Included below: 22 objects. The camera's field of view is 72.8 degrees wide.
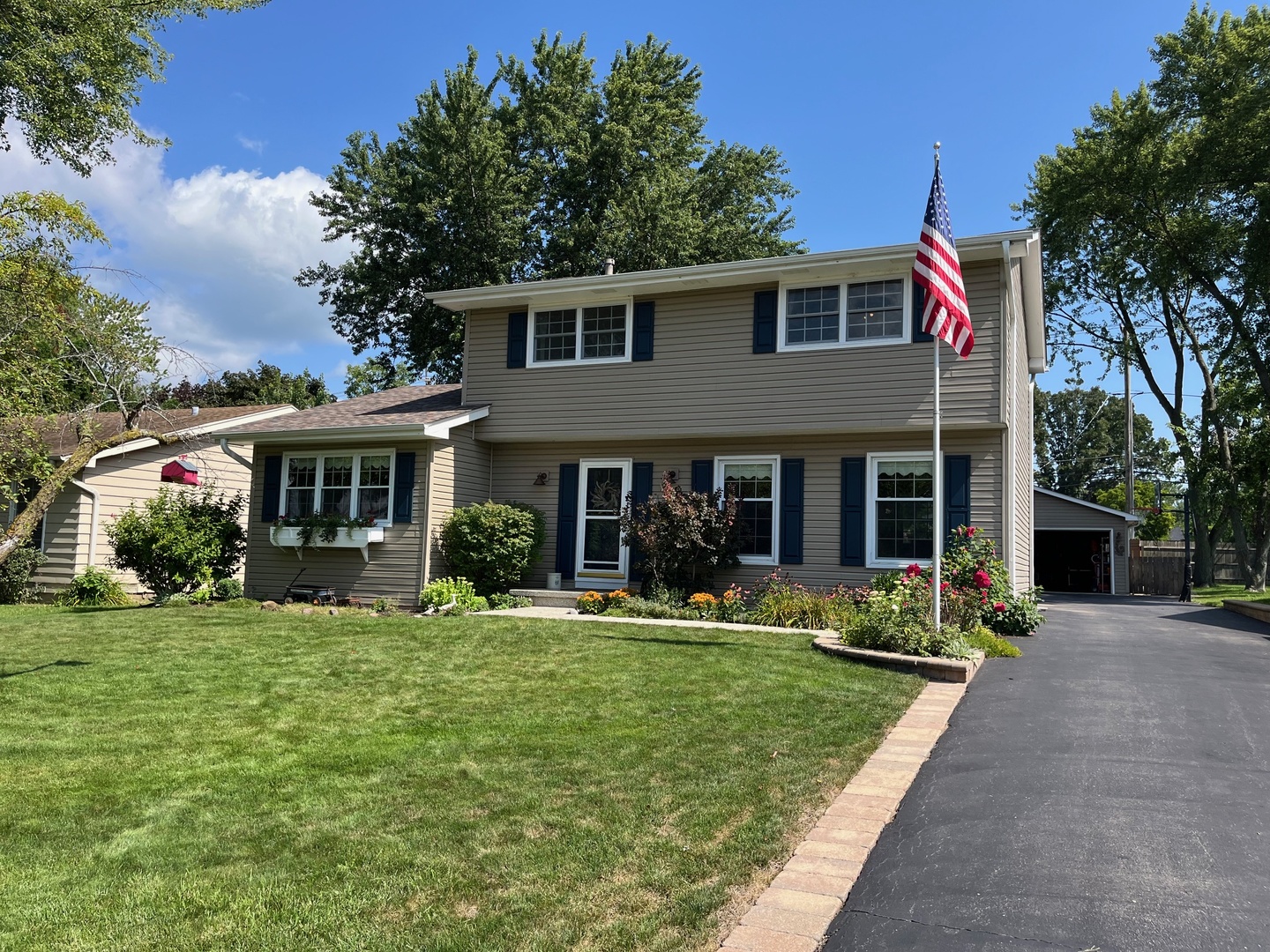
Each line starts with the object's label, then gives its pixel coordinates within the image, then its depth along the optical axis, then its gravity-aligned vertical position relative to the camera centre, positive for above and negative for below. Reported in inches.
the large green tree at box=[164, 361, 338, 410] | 1372.7 +235.4
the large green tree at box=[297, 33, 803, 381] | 973.2 +419.5
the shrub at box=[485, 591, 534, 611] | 518.9 -35.1
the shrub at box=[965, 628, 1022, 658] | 356.2 -35.6
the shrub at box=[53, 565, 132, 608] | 621.3 -43.9
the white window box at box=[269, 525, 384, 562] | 535.5 -0.4
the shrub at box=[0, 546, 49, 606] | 650.2 -36.0
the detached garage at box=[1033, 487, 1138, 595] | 1064.8 +22.5
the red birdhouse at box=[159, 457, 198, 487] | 668.0 +46.1
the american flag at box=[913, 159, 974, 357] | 353.7 +116.9
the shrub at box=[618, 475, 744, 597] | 490.9 +7.6
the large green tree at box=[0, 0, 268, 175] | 509.7 +283.1
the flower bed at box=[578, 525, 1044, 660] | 336.5 -26.3
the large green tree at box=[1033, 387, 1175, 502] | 2431.1 +351.9
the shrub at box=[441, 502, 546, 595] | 526.0 -0.2
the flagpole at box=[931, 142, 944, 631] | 336.2 +16.1
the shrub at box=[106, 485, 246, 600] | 537.6 -5.5
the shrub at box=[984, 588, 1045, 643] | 421.8 -28.1
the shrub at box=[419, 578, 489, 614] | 503.8 -33.0
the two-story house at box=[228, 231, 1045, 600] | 472.1 +73.9
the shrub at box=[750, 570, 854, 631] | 430.6 -28.3
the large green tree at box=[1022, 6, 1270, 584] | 873.5 +400.6
